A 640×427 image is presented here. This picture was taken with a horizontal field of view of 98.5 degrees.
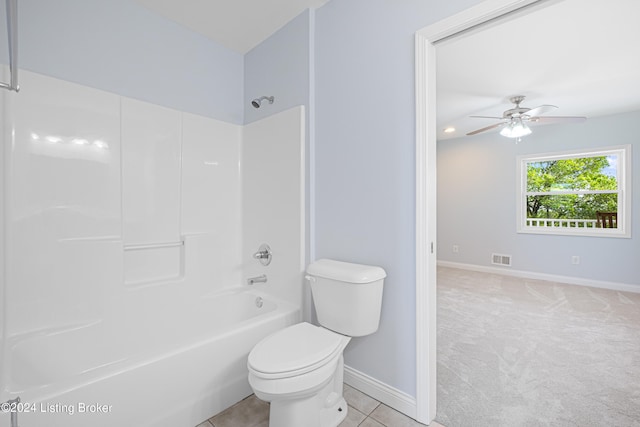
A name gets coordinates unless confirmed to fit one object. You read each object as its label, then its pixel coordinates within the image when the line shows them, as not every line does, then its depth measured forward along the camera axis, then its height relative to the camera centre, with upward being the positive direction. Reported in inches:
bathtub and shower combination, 49.6 -9.4
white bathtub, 40.0 -28.7
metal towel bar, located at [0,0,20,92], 38.3 +26.3
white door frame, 54.1 -1.3
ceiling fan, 115.6 +40.7
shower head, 79.7 +32.8
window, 144.3 +10.9
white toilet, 44.1 -24.4
